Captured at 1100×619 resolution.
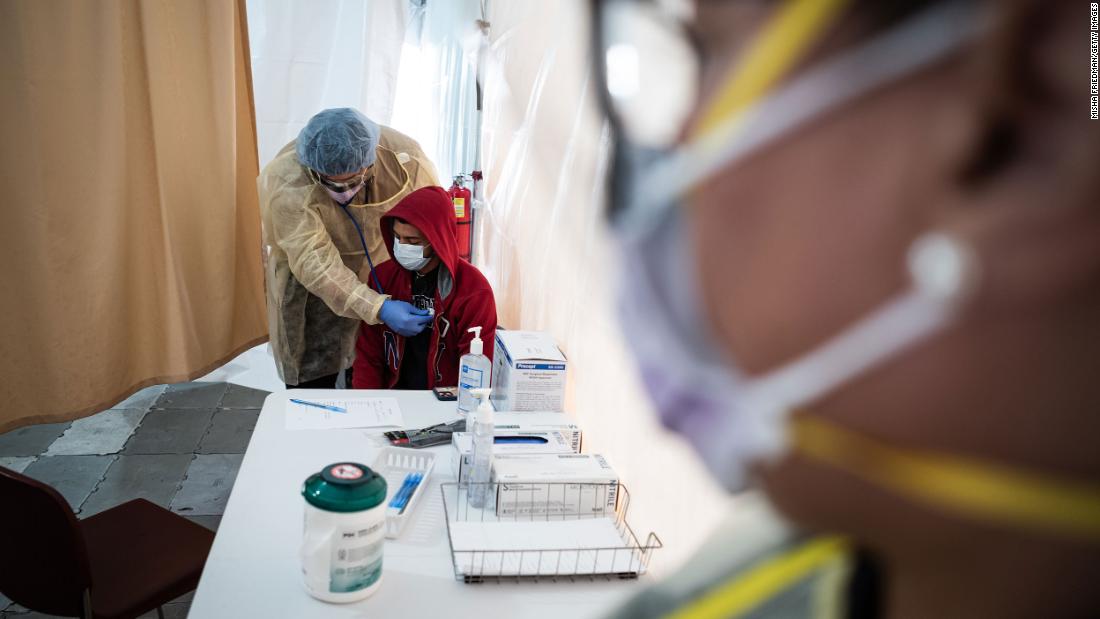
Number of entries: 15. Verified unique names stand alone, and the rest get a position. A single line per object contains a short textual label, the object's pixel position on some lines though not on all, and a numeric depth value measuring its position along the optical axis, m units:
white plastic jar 1.03
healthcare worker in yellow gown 2.54
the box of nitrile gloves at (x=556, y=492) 1.33
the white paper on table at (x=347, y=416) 1.73
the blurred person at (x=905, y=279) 0.27
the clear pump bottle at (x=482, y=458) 1.38
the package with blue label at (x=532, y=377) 1.71
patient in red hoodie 2.24
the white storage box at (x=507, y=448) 1.44
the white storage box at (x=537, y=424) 1.57
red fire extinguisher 3.36
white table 1.09
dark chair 1.36
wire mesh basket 1.18
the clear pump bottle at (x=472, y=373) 1.75
